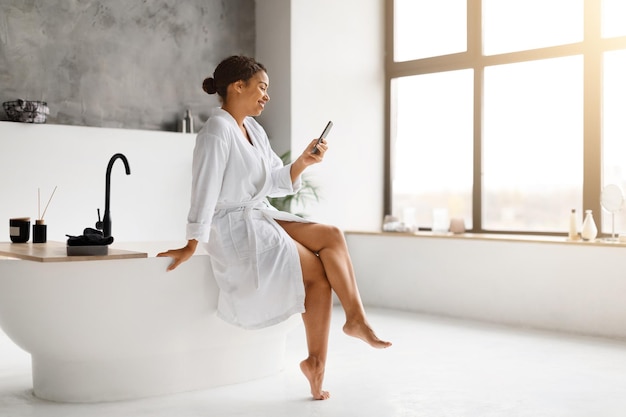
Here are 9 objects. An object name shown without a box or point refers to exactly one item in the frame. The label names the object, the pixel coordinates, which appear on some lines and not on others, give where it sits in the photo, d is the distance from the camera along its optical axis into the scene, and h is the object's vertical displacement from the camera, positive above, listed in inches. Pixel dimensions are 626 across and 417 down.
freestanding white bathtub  103.7 -15.9
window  181.3 +25.1
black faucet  121.2 -0.9
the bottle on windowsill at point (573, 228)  174.1 -4.1
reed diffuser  131.3 -3.9
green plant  197.9 +3.0
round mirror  164.9 +2.3
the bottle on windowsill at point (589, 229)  168.2 -4.3
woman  108.1 -5.4
